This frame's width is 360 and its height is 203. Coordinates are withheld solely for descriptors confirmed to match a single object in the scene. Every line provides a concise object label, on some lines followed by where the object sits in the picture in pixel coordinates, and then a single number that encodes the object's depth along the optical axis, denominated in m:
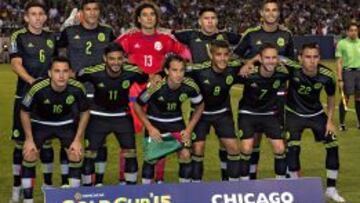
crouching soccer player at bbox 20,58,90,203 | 7.60
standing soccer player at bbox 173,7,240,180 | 8.63
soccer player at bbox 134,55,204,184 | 7.93
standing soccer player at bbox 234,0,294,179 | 8.74
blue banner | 6.72
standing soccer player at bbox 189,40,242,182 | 8.20
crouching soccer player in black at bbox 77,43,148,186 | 7.96
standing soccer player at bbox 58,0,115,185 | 8.48
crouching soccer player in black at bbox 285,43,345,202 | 8.38
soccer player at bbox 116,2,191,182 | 8.88
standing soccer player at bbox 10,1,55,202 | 8.12
